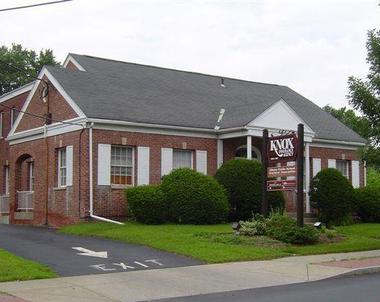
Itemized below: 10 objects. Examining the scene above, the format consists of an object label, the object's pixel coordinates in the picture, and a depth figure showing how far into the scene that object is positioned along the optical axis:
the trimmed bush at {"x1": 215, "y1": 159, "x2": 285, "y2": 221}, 24.02
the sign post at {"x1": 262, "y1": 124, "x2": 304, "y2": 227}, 18.72
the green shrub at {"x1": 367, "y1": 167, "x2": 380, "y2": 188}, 50.72
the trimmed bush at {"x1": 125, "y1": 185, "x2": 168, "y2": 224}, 22.33
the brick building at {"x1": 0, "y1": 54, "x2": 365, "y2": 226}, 24.02
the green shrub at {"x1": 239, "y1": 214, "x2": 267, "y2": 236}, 18.98
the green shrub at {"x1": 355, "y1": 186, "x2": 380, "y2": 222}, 28.09
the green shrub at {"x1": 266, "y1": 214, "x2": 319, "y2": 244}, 18.25
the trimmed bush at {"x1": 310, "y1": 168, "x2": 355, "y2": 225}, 26.36
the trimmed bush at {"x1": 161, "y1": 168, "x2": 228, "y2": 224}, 22.56
